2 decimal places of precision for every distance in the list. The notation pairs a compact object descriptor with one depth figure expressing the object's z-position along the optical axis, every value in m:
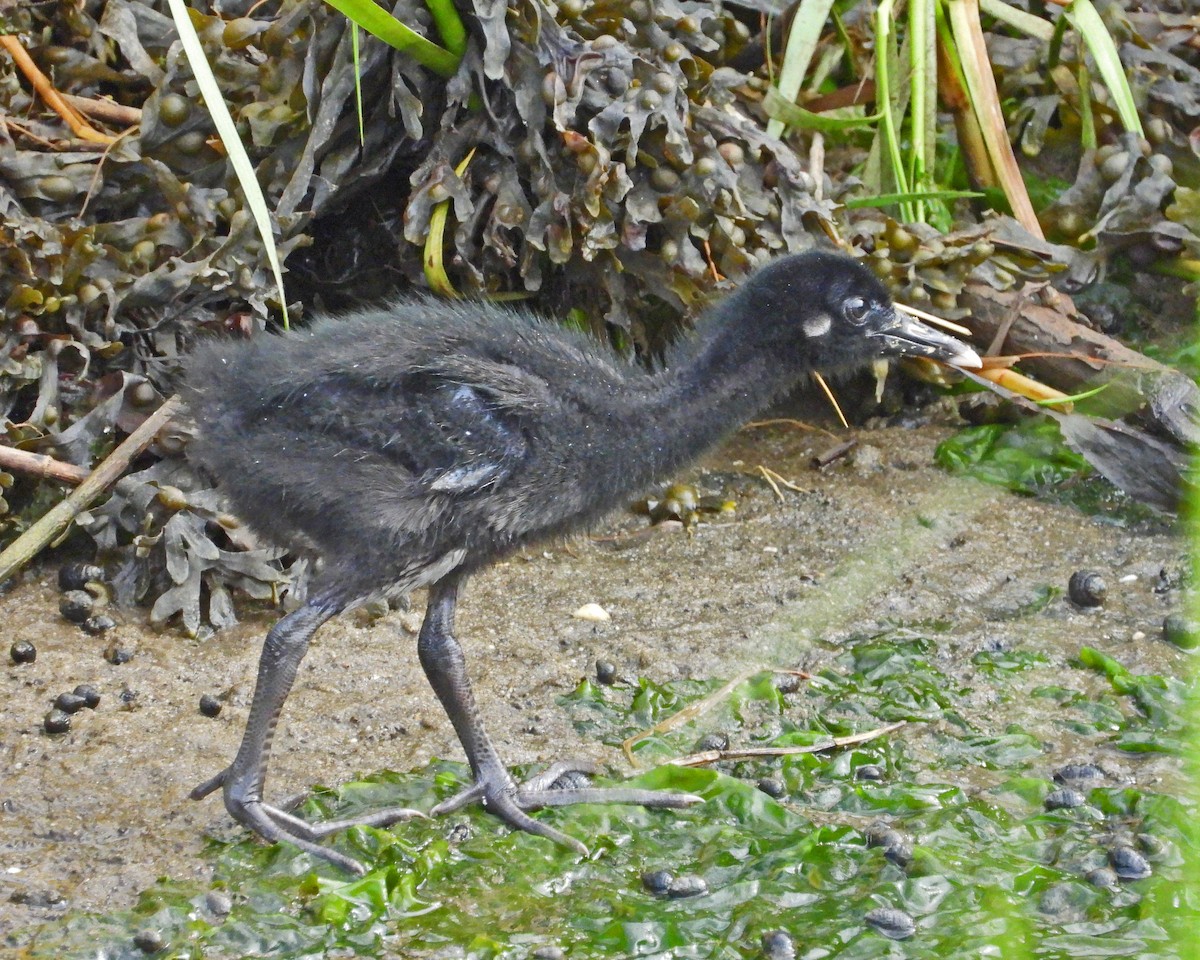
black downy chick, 7.36
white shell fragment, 9.81
